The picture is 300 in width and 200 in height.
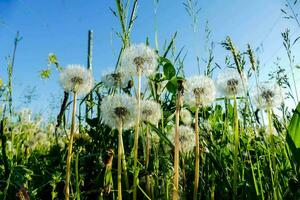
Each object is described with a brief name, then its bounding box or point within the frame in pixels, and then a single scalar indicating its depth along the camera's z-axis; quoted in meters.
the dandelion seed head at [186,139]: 0.34
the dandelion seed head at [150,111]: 0.31
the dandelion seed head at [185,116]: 0.41
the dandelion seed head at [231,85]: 0.32
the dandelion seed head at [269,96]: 0.33
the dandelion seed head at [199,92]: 0.30
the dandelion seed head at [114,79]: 0.34
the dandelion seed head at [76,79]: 0.27
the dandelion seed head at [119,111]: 0.27
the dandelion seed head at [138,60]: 0.28
